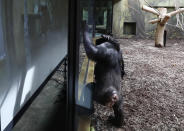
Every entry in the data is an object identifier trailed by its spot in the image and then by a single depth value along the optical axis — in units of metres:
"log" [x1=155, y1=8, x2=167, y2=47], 6.80
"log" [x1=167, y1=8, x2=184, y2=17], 6.88
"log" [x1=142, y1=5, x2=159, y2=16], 6.93
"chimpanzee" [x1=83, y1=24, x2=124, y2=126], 1.74
